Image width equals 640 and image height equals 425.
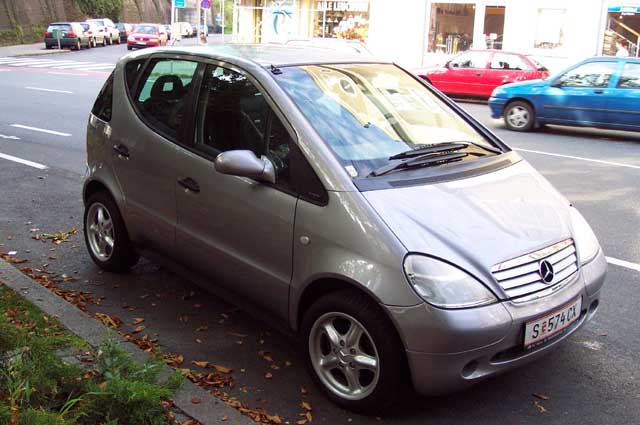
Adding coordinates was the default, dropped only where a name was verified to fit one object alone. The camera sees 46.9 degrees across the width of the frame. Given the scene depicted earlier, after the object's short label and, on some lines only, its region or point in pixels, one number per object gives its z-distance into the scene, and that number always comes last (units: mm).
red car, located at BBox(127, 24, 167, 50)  46188
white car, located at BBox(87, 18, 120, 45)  51306
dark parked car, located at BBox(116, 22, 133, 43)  56812
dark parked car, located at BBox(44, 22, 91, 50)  45812
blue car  13602
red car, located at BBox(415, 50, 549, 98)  19953
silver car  3410
